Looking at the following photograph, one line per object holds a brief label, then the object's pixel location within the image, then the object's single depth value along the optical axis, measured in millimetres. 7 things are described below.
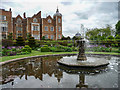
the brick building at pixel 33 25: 30969
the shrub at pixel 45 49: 17234
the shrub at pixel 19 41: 21219
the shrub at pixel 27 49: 15539
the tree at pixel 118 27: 47100
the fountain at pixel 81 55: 6723
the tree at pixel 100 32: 41125
